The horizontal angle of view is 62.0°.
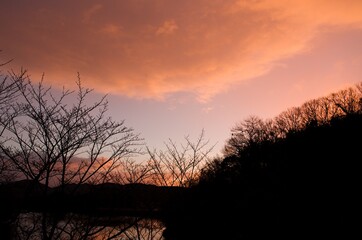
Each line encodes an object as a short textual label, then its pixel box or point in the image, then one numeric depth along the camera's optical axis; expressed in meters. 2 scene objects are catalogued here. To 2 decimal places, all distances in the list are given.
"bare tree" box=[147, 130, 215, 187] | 15.78
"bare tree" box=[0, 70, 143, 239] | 6.62
